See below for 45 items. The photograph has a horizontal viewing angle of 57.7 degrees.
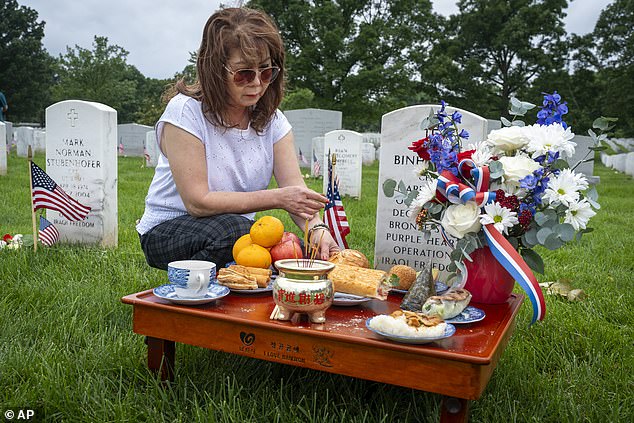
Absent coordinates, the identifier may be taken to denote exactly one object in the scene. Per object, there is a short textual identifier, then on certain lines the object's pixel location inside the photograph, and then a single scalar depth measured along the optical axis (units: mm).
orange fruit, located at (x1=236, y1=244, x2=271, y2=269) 2348
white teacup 1979
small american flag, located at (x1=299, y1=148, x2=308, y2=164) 15389
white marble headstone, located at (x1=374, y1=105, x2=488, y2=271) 3375
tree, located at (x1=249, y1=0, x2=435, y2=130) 29406
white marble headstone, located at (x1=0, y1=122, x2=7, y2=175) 9641
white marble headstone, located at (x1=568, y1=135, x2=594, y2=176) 14469
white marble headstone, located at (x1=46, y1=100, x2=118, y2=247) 4594
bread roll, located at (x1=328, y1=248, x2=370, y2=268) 2436
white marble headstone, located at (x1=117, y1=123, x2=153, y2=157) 20969
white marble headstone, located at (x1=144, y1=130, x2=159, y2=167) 13930
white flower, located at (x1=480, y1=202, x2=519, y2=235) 2033
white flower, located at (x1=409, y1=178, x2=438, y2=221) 2238
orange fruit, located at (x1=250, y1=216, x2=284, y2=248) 2391
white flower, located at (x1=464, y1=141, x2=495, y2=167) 2152
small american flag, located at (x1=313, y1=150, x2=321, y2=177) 11635
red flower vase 2223
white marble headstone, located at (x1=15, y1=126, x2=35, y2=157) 16875
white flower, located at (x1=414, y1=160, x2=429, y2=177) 2414
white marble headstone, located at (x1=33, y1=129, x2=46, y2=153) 16062
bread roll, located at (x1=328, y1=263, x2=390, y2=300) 2113
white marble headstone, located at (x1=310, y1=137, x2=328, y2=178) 11391
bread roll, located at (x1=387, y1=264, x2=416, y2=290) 2384
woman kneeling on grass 2604
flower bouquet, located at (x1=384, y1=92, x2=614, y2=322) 2053
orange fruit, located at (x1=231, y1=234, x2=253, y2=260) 2446
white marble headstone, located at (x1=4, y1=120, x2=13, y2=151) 18609
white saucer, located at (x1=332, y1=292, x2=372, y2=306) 2077
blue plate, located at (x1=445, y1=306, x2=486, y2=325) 1900
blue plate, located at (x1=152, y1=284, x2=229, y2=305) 1968
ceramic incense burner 1773
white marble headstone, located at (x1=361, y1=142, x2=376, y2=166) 17125
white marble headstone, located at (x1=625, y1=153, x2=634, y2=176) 15166
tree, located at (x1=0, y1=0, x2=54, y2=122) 37750
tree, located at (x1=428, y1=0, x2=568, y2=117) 31312
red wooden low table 1612
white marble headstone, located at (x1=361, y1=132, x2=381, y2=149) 25703
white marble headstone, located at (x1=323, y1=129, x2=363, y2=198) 8312
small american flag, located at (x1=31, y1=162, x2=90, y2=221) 4195
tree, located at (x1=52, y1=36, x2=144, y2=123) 28844
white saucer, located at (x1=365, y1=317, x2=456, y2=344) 1638
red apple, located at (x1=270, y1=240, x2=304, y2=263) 2439
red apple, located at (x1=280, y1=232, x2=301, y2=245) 2503
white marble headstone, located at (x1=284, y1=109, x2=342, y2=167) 15938
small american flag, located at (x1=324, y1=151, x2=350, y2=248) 2998
